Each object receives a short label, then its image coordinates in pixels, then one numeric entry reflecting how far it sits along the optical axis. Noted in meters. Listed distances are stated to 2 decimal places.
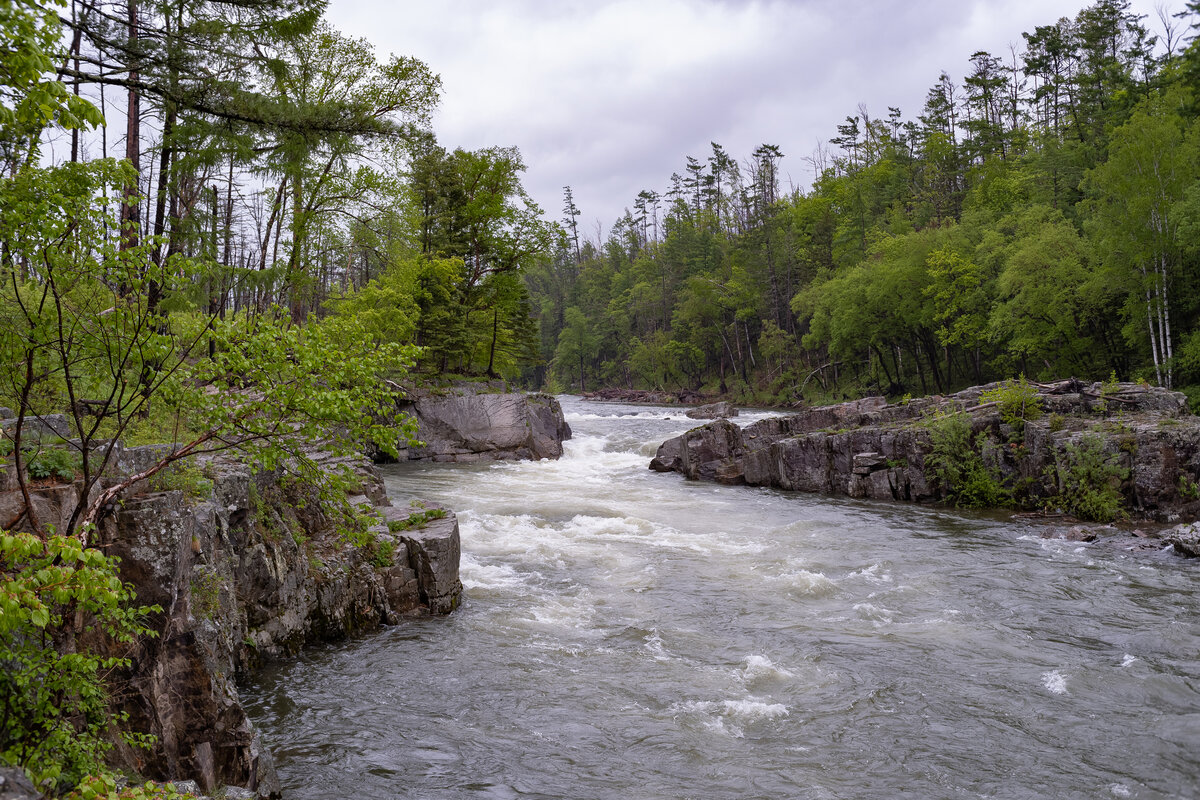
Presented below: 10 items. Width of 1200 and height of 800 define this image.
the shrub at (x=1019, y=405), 20.06
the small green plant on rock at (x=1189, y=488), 16.20
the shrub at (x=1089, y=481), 16.83
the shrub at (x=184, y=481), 6.83
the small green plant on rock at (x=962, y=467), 19.38
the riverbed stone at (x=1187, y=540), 13.63
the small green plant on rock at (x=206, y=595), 6.90
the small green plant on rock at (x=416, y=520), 11.93
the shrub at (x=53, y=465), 5.97
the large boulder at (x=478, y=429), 29.44
